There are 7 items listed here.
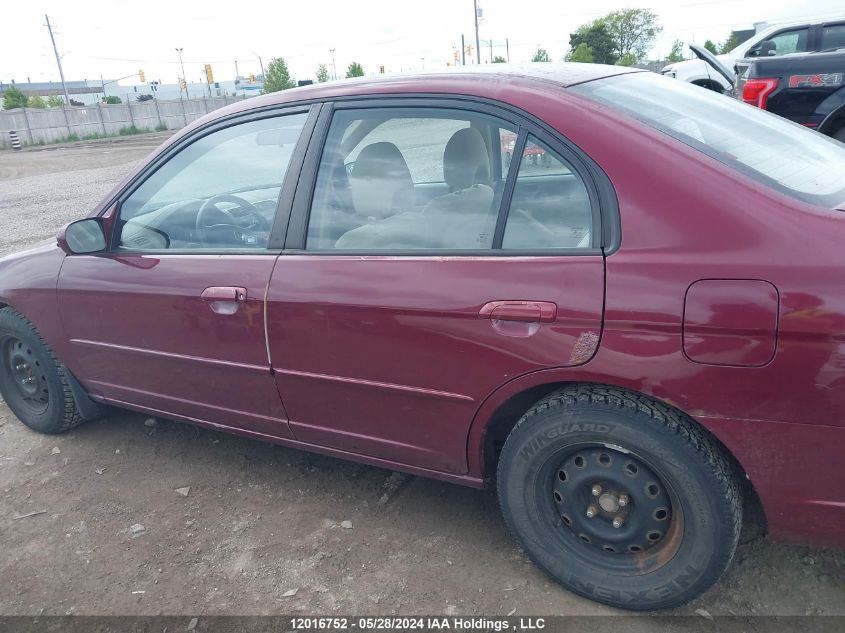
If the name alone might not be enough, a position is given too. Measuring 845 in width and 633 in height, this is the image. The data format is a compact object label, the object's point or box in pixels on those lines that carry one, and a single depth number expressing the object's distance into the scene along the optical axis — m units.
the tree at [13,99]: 51.22
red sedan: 1.93
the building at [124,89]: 90.25
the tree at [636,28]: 64.00
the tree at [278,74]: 58.86
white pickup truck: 9.71
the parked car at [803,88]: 6.60
